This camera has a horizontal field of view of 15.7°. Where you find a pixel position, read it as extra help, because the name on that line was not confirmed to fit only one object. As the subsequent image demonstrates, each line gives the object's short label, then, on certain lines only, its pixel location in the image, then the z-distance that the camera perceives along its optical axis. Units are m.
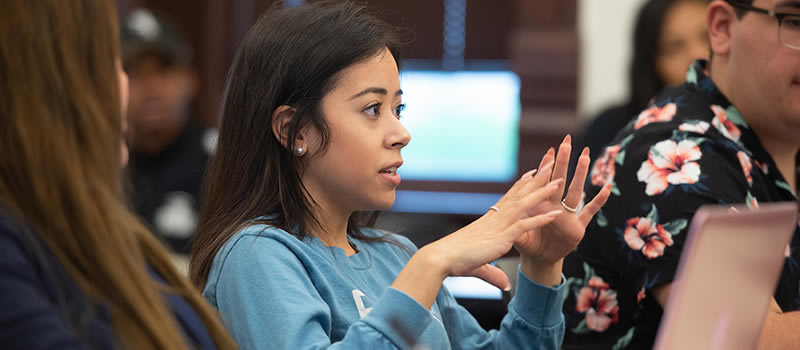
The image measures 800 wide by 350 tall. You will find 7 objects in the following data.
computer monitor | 6.55
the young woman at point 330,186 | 3.12
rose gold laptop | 2.79
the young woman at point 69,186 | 2.77
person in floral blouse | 3.27
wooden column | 5.87
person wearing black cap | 5.24
